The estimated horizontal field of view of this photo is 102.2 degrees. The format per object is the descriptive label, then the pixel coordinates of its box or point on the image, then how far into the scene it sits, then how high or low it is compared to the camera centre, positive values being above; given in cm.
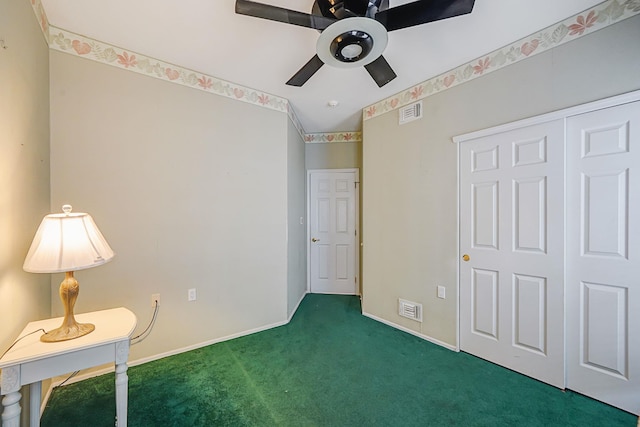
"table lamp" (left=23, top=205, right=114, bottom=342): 116 -19
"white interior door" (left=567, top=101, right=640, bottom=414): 155 -26
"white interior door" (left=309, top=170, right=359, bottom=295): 404 -29
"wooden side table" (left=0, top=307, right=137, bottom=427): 104 -66
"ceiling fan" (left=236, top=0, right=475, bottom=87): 124 +99
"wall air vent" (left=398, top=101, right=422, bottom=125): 259 +104
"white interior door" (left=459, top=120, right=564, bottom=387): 181 -28
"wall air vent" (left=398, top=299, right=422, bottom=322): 258 -98
